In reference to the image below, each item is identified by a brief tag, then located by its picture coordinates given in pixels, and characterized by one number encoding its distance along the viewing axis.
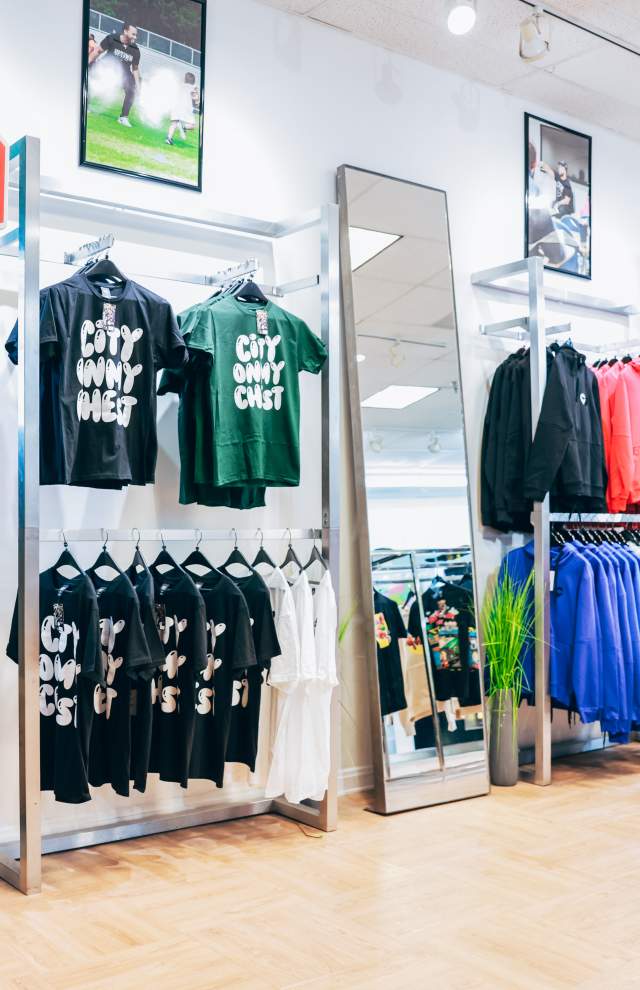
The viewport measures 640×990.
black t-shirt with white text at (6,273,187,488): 3.38
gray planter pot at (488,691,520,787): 4.72
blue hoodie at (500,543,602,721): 4.74
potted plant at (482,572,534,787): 4.72
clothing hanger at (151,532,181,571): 3.78
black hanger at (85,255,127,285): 3.55
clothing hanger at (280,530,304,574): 4.00
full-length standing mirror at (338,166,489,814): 4.47
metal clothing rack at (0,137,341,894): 3.24
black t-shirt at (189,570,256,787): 3.70
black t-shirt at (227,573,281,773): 3.78
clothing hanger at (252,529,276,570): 3.98
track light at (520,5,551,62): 4.30
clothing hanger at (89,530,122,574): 3.64
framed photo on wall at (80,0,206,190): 3.89
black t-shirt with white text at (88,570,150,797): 3.45
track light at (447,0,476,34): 4.09
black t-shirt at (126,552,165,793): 3.50
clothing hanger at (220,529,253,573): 3.92
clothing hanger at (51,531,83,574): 3.56
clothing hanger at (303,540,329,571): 3.99
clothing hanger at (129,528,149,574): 3.63
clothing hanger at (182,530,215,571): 3.87
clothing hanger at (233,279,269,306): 3.90
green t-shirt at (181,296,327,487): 3.74
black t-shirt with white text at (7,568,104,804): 3.34
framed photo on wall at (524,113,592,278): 5.46
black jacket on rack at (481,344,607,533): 4.74
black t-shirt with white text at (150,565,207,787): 3.61
